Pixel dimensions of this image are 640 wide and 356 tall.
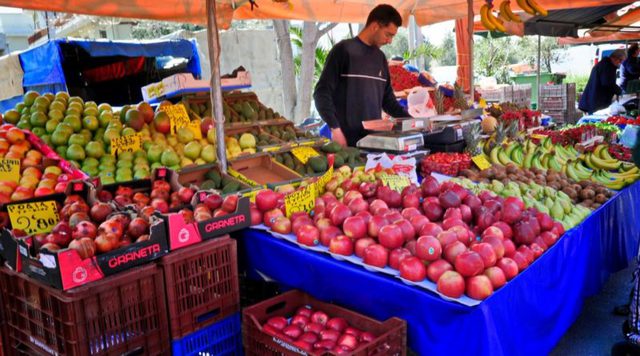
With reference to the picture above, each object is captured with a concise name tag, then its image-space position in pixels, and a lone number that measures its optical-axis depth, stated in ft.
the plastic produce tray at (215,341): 7.75
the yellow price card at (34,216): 8.46
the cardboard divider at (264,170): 12.24
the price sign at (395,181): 10.32
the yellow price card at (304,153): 13.05
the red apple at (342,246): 7.97
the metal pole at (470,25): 19.27
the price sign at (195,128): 13.13
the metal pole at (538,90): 36.35
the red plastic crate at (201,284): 7.59
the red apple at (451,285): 6.61
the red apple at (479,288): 6.61
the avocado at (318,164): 12.75
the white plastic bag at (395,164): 11.69
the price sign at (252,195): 10.43
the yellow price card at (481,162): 13.24
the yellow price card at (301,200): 9.42
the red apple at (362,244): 7.86
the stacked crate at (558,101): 36.86
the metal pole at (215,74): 11.08
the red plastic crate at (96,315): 6.73
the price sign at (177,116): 13.35
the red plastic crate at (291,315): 6.58
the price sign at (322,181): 10.61
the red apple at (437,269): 6.98
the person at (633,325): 8.95
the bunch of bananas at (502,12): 16.96
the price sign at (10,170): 10.48
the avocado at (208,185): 11.14
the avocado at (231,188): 10.83
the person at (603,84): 34.99
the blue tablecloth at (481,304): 6.57
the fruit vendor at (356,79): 14.79
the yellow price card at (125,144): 12.14
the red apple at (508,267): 7.29
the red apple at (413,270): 7.01
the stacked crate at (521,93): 41.96
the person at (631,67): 36.63
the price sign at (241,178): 11.40
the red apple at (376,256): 7.50
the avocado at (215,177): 11.52
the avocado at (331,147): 13.60
